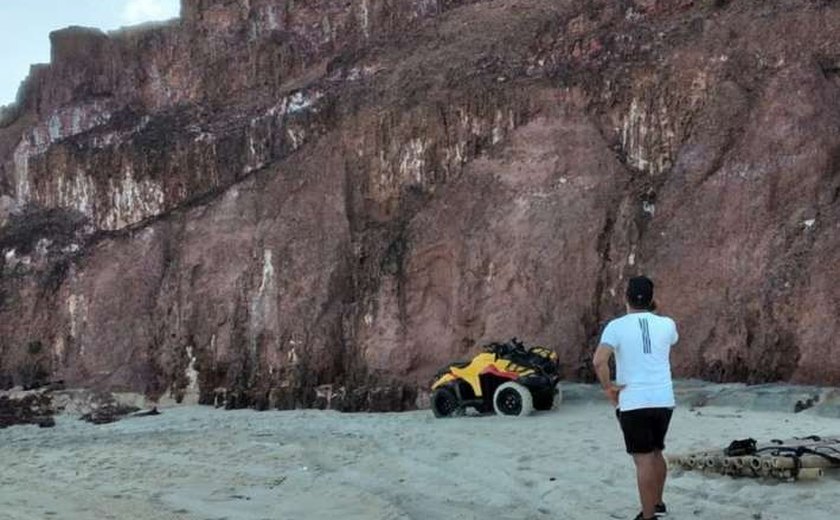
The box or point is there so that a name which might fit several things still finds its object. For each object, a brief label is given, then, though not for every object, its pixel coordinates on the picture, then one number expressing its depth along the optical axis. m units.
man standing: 6.63
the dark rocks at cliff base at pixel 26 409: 22.45
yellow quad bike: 15.81
